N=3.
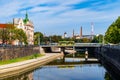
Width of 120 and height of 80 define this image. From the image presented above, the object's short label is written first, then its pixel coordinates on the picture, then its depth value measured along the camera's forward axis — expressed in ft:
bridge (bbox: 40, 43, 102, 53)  220.71
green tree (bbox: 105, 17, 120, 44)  164.22
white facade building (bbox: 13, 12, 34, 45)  243.16
